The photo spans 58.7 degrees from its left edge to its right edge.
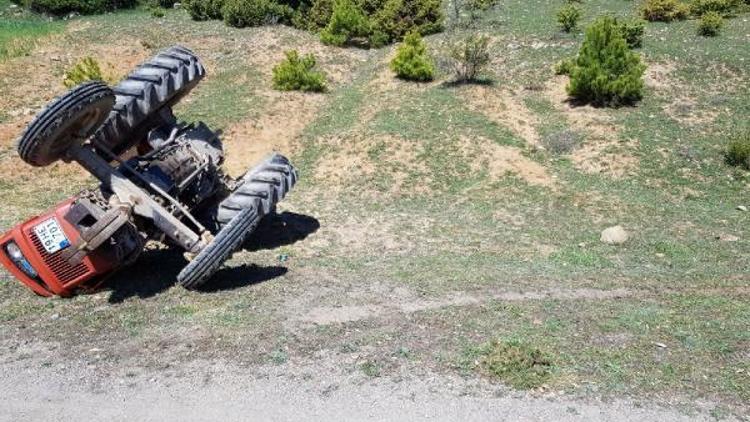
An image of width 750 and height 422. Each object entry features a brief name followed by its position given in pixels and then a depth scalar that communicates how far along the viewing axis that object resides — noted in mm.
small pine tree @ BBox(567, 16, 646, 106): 19344
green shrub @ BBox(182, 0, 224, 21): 29891
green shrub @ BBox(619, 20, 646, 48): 22625
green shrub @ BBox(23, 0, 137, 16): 33625
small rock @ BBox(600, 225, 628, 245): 12859
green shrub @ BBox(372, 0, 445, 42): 26875
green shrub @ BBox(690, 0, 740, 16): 27266
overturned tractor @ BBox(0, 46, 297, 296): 9156
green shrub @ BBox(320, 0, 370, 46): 26188
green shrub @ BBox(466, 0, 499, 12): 28634
